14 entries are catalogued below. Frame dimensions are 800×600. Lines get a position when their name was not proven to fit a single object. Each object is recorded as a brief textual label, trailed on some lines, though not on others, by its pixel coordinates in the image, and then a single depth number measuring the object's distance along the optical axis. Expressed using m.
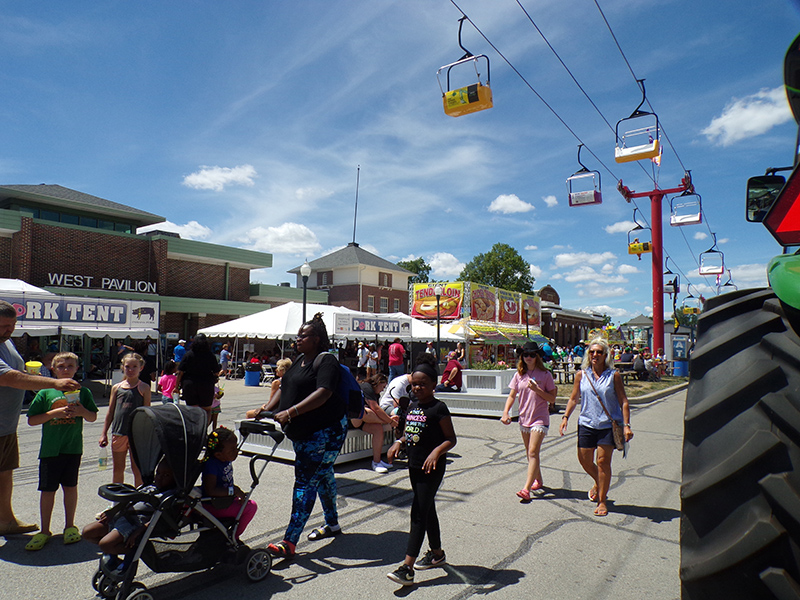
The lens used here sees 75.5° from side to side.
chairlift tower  27.61
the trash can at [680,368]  28.38
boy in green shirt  4.27
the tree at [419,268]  75.12
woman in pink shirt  5.91
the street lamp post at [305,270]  17.72
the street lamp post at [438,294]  21.31
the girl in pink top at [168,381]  8.80
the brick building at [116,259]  25.89
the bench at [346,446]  7.34
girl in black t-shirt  3.74
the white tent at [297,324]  19.09
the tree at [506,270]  67.94
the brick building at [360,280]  49.31
